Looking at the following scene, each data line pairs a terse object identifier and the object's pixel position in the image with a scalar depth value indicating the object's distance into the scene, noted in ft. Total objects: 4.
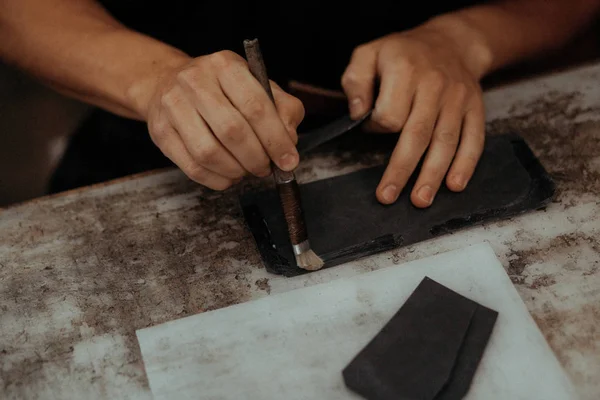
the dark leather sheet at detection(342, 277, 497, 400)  2.79
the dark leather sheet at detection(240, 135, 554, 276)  3.47
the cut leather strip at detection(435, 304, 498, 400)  2.81
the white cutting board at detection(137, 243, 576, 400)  2.88
